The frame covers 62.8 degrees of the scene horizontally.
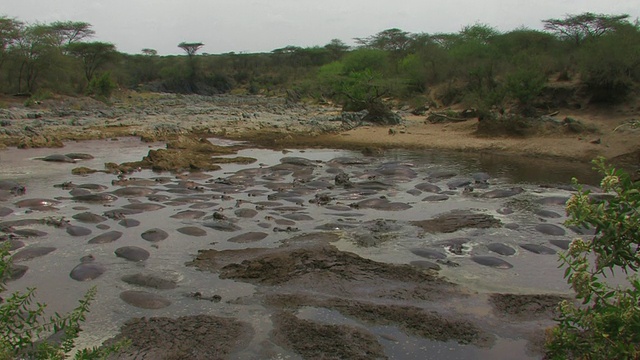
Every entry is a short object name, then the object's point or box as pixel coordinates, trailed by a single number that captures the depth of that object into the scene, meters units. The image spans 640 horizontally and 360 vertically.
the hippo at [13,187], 13.17
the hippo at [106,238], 9.81
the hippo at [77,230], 10.23
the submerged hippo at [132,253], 9.03
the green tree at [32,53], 38.41
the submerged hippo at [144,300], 7.23
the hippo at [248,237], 10.16
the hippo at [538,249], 9.53
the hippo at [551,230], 10.59
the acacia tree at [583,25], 34.16
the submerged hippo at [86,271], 8.16
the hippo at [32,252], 8.88
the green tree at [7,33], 37.09
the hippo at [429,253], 9.25
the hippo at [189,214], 11.57
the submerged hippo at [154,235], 10.04
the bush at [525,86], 24.30
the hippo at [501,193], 13.76
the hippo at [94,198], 12.79
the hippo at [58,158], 17.73
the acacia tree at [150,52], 91.89
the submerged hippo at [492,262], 8.90
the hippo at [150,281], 7.89
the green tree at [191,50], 71.94
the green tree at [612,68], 23.13
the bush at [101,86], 42.66
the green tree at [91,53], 51.97
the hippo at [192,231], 10.49
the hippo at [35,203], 12.12
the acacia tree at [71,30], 53.73
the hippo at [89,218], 11.09
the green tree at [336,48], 77.62
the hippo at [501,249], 9.53
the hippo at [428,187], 14.38
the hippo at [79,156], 18.26
